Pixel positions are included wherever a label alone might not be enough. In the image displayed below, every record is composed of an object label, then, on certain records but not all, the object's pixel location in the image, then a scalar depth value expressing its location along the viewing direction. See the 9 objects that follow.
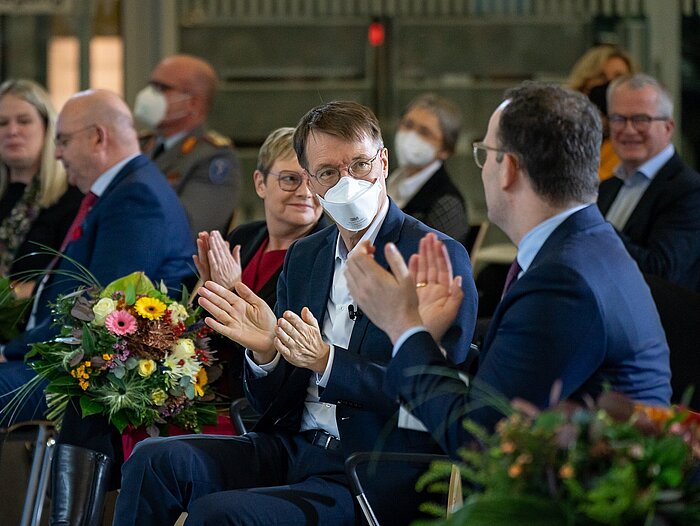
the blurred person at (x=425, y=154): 10.54
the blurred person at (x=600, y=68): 11.83
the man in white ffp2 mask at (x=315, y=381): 5.57
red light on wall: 14.86
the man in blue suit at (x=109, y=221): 8.26
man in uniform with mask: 10.52
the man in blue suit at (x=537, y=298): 4.42
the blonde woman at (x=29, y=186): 10.07
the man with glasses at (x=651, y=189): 8.91
